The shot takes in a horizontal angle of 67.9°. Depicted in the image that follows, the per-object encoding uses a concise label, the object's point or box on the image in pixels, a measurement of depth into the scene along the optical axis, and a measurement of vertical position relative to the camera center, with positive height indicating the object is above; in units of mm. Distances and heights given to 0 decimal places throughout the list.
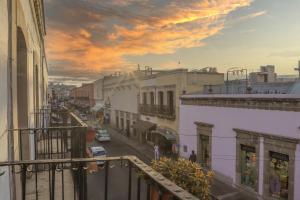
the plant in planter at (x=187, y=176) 8559 -3184
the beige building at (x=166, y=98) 17773 -394
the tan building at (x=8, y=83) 2321 +133
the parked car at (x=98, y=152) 16295 -4255
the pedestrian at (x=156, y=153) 17961 -4767
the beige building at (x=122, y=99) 27261 -755
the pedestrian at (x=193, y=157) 15331 -4338
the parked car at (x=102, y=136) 25000 -4744
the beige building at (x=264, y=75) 17398 +1462
